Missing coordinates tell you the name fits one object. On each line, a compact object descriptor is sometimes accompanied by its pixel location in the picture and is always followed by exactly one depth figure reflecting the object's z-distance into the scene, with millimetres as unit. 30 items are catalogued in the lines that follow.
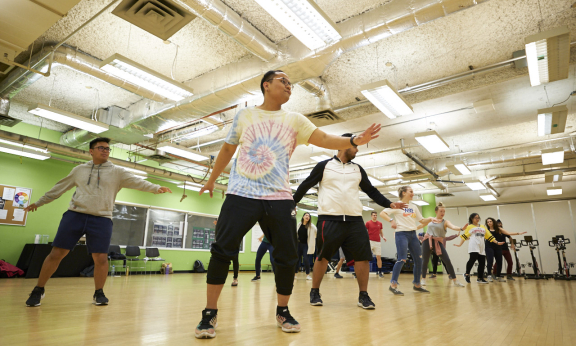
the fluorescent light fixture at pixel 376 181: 11178
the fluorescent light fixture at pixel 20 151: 7499
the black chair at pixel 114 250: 9832
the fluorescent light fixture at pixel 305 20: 3402
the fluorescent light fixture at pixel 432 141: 6974
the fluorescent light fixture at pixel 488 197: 13664
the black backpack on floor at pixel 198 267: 12445
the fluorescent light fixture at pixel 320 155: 8953
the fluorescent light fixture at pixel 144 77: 4496
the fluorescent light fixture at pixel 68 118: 5698
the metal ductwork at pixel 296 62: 3826
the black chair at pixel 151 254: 10783
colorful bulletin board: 8578
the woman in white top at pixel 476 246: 6995
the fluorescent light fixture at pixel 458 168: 9297
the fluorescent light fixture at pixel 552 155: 7953
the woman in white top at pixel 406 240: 4422
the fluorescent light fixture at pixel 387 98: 4961
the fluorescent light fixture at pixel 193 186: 11142
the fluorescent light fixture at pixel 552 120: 5942
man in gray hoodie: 2805
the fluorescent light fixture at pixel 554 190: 12512
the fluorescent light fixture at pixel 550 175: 10987
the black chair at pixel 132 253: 10268
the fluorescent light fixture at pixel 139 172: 9484
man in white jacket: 2963
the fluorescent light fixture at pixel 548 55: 3906
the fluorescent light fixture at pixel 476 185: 11195
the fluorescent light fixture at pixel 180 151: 7965
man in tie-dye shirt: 1767
